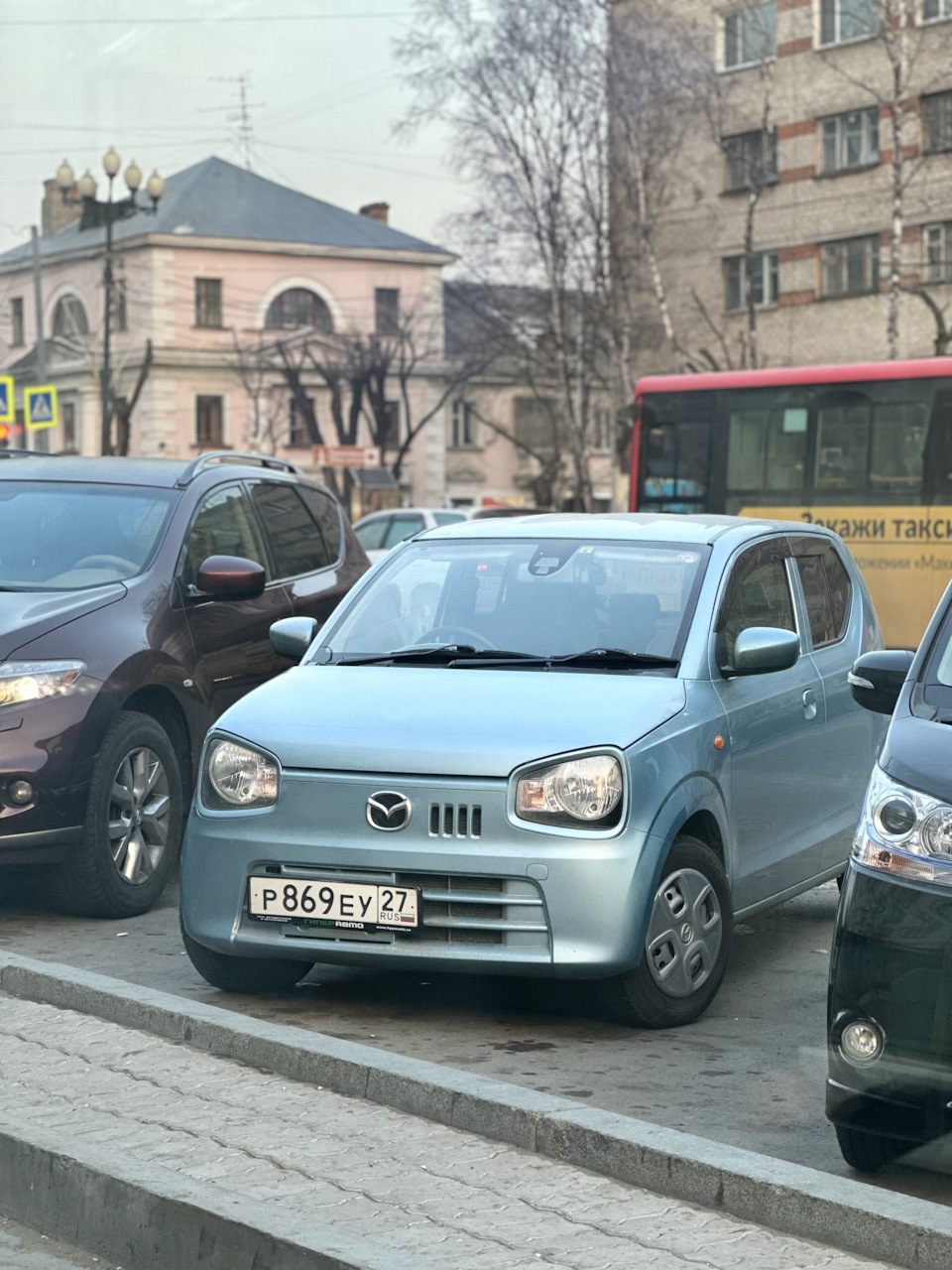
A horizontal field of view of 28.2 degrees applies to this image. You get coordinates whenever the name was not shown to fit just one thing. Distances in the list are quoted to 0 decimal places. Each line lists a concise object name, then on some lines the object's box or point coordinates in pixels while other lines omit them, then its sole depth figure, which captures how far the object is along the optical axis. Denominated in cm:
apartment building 3941
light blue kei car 533
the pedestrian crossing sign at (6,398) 2435
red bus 1986
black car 390
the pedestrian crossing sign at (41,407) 2538
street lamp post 3375
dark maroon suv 711
